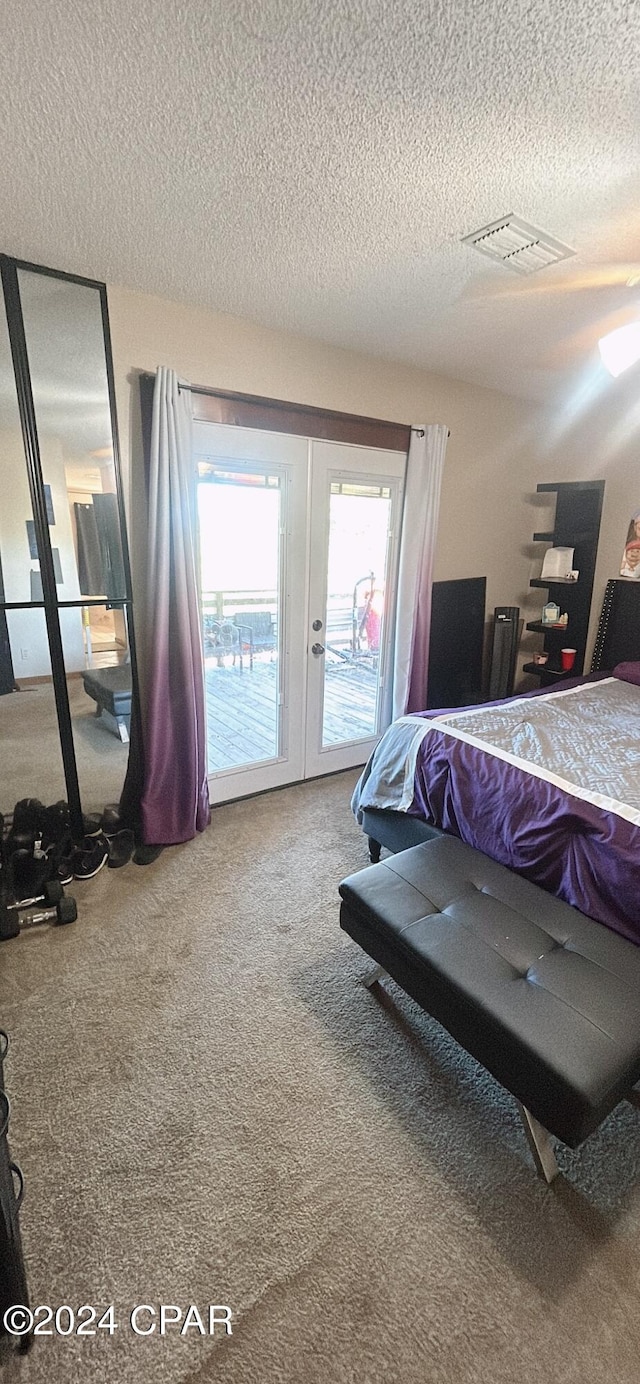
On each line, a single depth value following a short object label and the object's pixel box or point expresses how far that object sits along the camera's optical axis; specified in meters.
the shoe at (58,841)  2.41
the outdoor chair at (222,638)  2.92
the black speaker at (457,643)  3.70
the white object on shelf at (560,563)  3.82
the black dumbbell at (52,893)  2.22
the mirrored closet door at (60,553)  2.12
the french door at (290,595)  2.81
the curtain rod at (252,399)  2.45
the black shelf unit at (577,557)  3.70
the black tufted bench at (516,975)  1.22
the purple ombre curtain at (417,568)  3.24
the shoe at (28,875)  2.26
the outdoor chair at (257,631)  3.03
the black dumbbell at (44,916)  2.13
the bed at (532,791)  1.68
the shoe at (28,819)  2.37
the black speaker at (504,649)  3.84
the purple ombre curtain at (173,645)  2.38
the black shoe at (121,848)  2.56
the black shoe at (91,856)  2.47
